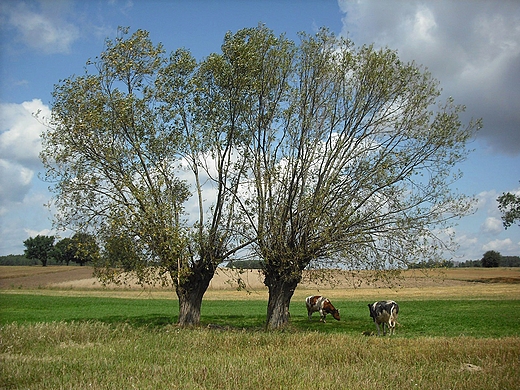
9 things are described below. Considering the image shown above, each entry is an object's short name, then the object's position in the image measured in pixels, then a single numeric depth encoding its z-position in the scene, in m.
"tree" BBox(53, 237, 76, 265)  152.00
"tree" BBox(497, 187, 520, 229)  86.81
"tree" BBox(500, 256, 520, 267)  150.30
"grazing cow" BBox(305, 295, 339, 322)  36.19
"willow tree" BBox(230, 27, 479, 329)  25.03
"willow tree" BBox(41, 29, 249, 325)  24.55
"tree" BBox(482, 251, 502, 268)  152.12
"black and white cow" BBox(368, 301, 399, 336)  25.95
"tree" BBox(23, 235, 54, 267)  161.50
